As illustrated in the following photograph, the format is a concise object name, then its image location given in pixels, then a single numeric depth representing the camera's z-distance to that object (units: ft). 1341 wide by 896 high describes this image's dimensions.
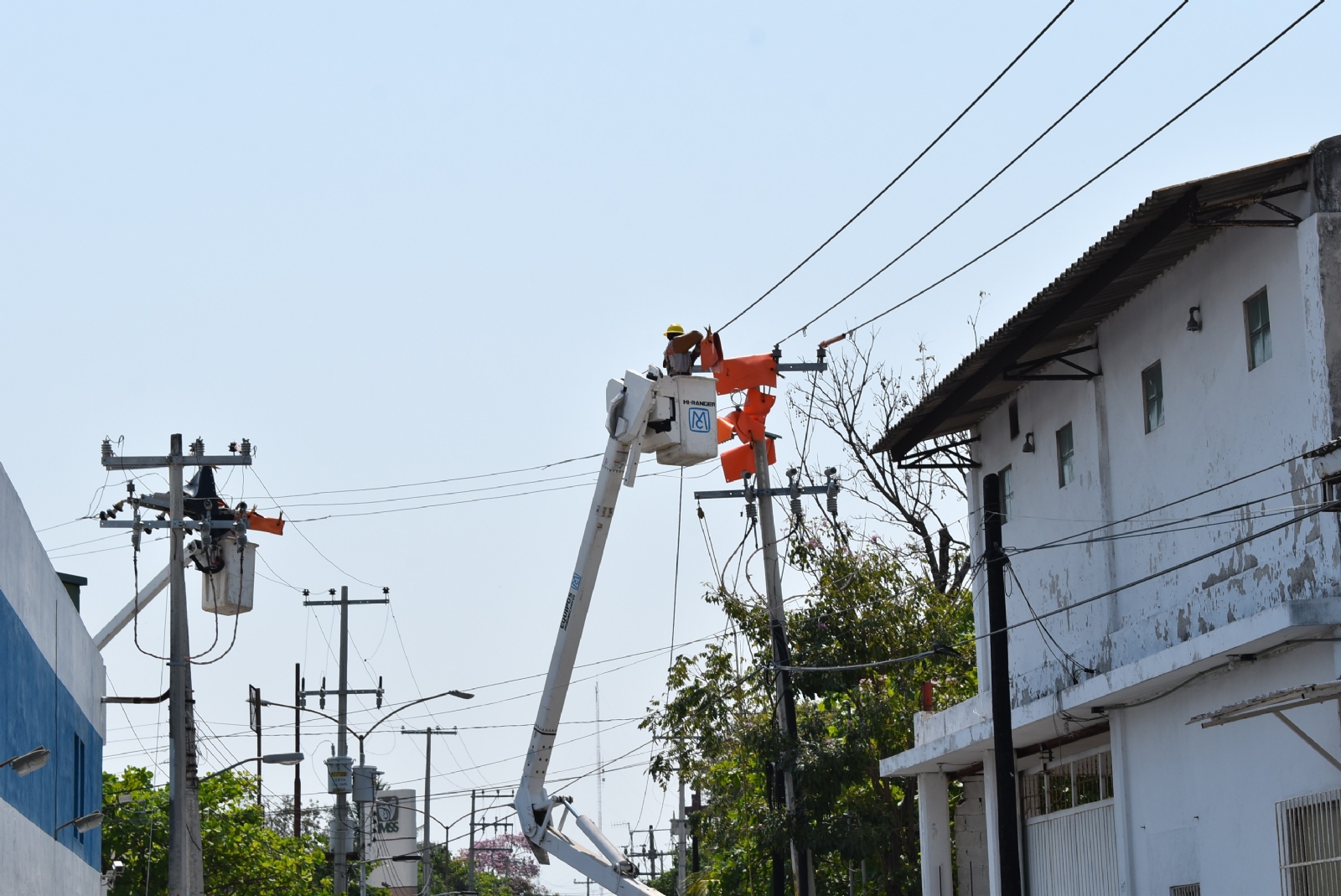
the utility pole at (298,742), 175.34
